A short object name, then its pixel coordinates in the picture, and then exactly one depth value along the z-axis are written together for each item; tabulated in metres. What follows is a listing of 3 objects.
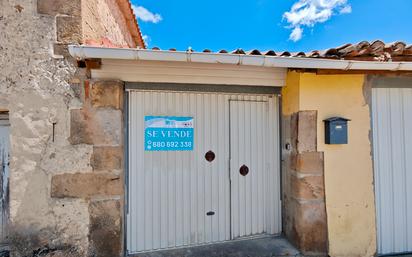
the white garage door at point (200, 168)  3.15
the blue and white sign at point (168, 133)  3.17
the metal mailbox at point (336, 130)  3.01
